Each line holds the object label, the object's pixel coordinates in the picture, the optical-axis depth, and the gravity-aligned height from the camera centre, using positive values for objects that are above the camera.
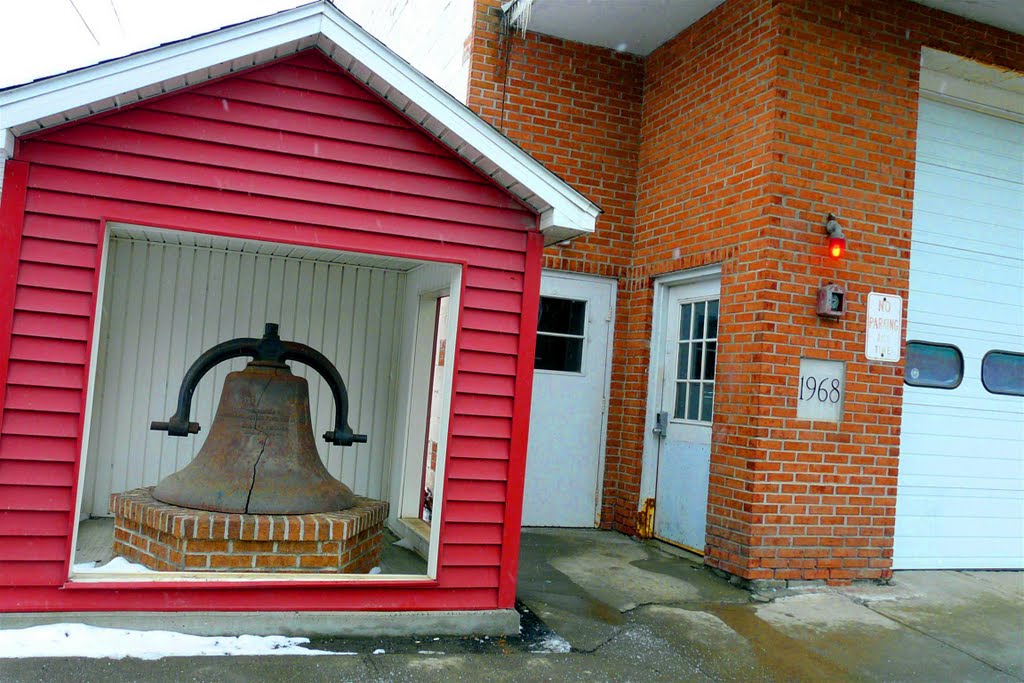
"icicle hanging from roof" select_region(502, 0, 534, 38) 7.33 +3.15
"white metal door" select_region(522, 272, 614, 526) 7.82 -0.21
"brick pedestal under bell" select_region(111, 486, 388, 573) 4.82 -1.07
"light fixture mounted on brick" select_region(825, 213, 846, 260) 6.34 +1.20
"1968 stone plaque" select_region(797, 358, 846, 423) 6.34 +0.07
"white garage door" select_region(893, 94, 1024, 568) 7.13 +0.54
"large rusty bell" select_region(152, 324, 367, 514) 5.08 -0.53
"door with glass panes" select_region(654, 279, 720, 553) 7.03 -0.19
